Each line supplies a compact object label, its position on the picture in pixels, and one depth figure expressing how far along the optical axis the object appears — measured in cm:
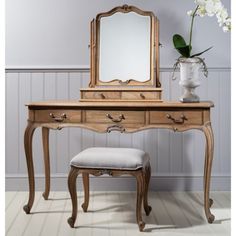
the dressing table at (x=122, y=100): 269
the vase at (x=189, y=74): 290
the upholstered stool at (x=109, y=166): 250
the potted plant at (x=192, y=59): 283
